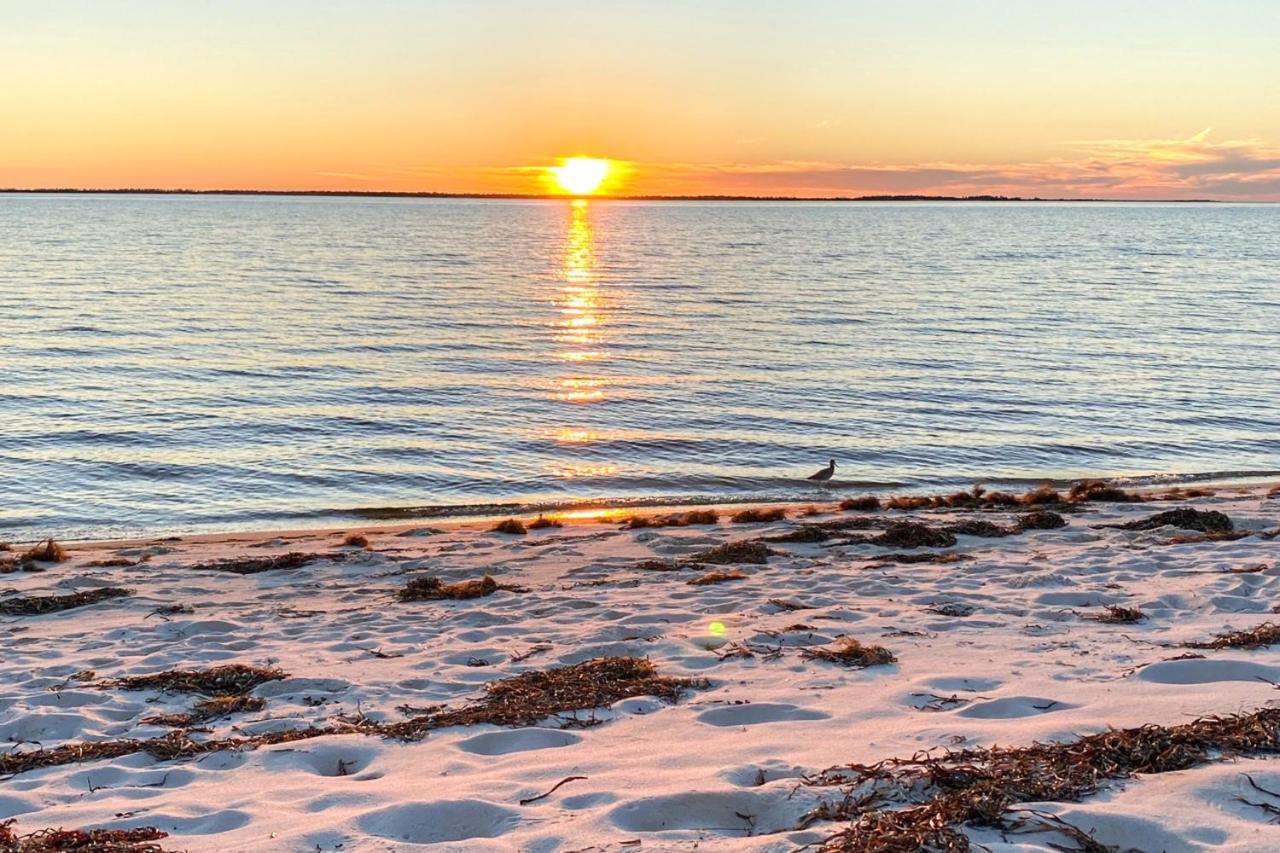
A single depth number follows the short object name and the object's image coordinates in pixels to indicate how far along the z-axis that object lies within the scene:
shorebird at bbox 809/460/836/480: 19.67
